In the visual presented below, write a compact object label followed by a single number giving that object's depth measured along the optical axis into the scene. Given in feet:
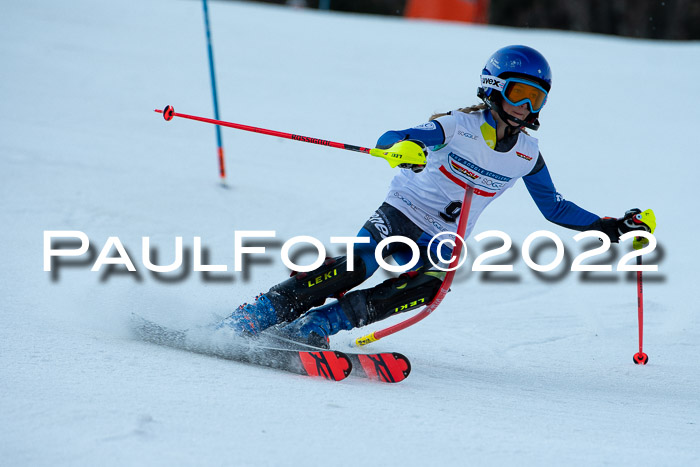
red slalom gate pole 23.80
